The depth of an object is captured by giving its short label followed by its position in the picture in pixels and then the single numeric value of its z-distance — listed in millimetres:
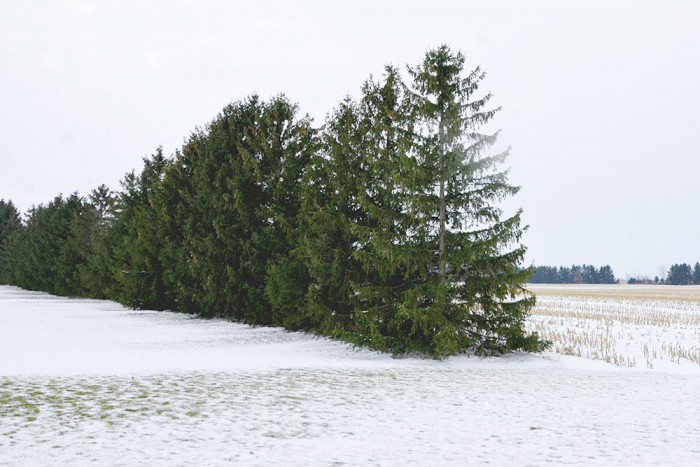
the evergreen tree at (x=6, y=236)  94188
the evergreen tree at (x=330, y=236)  19719
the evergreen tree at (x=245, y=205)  24594
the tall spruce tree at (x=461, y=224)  15656
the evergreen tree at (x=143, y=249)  35688
